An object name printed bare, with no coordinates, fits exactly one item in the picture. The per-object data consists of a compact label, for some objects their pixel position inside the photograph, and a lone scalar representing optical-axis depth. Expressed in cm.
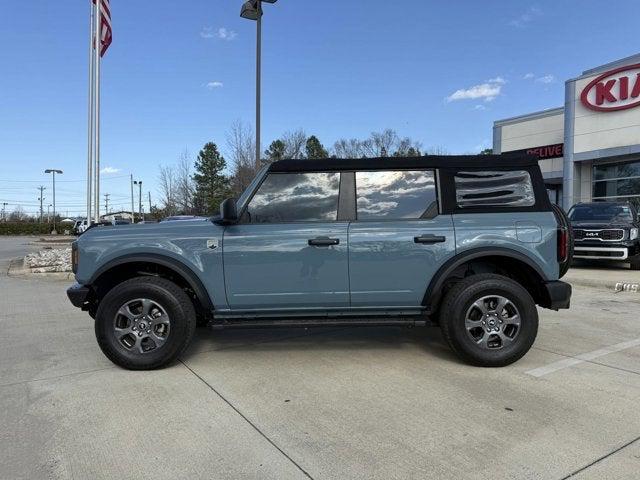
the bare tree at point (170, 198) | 3581
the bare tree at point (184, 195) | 3303
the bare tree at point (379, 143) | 4606
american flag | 1381
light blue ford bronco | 448
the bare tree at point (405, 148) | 4418
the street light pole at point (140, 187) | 7424
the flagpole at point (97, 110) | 1349
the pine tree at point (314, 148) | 4738
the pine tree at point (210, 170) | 5749
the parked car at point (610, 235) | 1198
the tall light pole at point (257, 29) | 1090
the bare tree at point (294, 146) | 3439
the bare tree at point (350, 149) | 4516
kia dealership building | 1870
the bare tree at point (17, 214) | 11026
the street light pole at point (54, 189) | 5559
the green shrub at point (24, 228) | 6277
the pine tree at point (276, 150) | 3747
